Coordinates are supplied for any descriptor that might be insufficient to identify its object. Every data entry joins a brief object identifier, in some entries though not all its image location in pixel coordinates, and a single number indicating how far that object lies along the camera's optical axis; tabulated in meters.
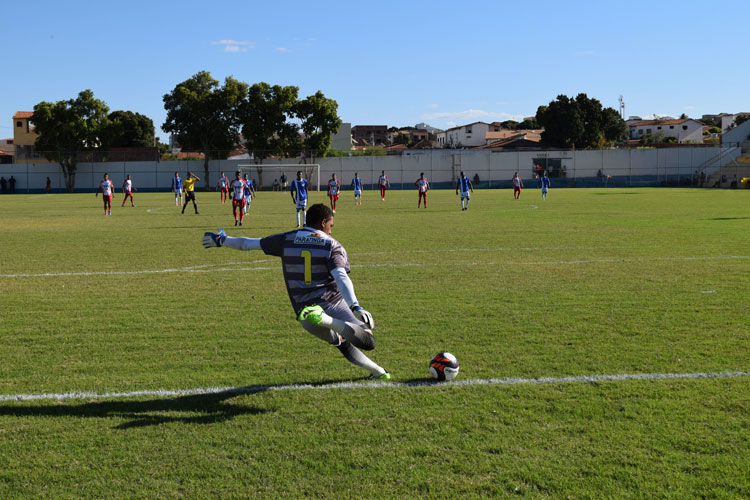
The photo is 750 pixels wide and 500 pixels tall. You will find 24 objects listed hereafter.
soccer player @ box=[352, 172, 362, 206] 38.71
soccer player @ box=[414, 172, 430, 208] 34.06
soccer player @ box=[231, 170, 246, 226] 23.66
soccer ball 5.86
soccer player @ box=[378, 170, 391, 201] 43.66
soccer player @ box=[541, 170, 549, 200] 42.10
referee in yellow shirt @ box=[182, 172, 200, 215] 28.98
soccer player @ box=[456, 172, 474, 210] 30.95
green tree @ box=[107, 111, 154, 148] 96.19
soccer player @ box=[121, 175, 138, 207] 36.93
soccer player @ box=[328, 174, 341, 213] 32.62
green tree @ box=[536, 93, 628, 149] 93.38
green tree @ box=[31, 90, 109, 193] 67.69
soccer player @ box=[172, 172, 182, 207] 35.75
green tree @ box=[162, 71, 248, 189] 70.56
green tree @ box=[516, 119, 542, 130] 146.48
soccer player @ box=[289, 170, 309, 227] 23.39
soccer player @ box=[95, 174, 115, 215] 29.97
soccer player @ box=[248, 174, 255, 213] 25.27
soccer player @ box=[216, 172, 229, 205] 38.38
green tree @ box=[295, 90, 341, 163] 72.50
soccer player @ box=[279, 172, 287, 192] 65.38
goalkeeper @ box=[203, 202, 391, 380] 5.46
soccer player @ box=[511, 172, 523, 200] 41.62
